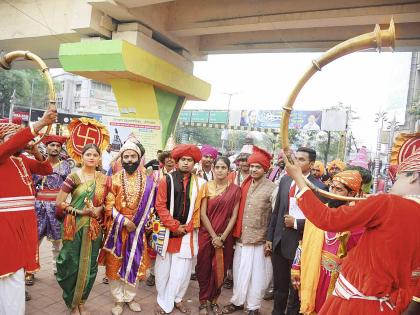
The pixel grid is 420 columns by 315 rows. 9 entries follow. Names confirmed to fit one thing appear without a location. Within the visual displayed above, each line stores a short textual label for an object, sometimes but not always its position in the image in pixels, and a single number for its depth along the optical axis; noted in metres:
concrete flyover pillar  6.71
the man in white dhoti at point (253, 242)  4.01
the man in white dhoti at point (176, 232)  3.88
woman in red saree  4.08
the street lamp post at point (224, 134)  28.26
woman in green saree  3.57
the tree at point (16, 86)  35.84
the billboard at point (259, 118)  30.56
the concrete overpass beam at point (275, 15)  5.20
